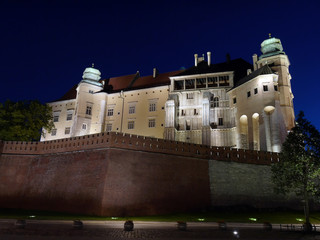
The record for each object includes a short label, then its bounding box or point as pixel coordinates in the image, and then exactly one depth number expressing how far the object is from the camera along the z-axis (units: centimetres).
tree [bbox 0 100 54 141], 3691
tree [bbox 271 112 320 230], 2247
